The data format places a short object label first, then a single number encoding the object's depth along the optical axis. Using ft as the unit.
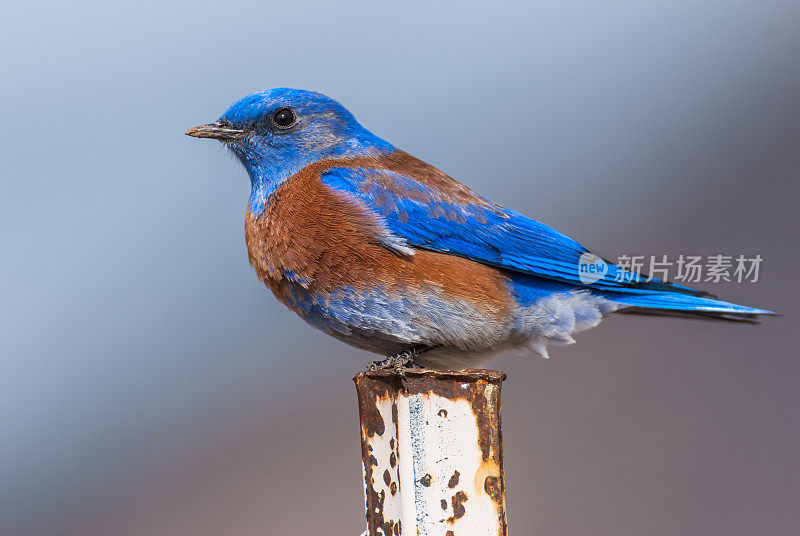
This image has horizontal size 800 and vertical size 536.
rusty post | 17.62
